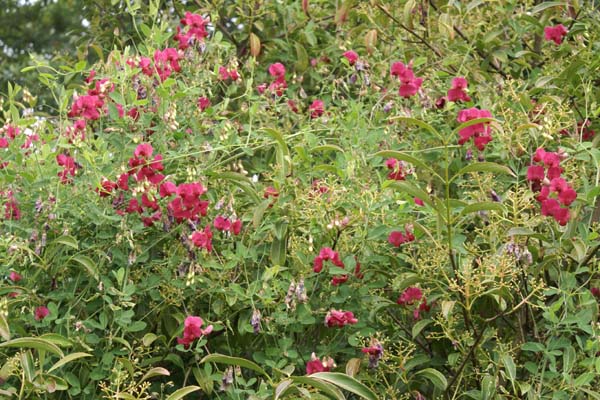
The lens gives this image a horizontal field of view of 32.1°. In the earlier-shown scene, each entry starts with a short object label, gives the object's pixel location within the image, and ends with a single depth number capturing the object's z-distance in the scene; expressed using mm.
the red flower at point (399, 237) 2363
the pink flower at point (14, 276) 2314
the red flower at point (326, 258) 2256
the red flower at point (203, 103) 2657
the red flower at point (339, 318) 2232
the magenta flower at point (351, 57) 2891
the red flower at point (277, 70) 3059
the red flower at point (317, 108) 2955
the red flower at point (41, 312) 2297
